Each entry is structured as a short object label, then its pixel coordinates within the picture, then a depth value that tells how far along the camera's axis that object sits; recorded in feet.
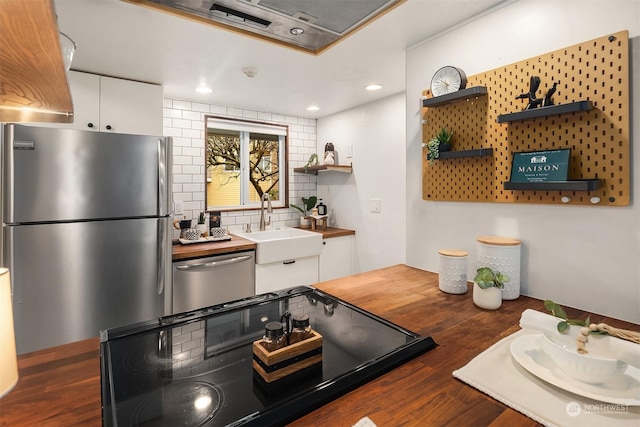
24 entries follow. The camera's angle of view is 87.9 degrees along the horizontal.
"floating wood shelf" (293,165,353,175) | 10.96
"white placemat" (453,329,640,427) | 2.16
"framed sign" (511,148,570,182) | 4.06
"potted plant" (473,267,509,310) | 4.08
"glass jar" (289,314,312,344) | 2.81
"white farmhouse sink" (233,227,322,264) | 8.98
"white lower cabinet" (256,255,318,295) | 9.10
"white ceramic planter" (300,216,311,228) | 12.09
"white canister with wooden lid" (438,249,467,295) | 4.69
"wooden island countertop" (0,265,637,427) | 2.16
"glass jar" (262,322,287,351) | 2.63
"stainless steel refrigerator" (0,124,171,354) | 5.75
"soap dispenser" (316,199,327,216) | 11.86
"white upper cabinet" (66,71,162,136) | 7.46
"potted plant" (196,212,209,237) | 9.92
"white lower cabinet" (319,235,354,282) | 10.53
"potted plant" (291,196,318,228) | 12.10
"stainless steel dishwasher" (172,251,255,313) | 7.86
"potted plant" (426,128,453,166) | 5.39
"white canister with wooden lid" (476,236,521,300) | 4.49
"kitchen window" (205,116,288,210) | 10.83
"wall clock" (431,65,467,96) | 5.06
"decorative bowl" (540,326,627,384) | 2.40
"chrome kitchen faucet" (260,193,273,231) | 11.28
